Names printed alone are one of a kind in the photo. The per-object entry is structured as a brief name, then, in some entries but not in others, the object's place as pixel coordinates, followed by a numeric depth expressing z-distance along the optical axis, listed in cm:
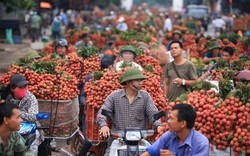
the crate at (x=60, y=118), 1551
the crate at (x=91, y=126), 1457
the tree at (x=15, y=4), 4404
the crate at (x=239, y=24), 5920
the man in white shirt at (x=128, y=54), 2025
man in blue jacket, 977
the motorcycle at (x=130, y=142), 1068
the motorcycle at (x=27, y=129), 1309
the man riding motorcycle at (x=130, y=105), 1352
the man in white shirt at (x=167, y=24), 6009
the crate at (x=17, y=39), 5516
